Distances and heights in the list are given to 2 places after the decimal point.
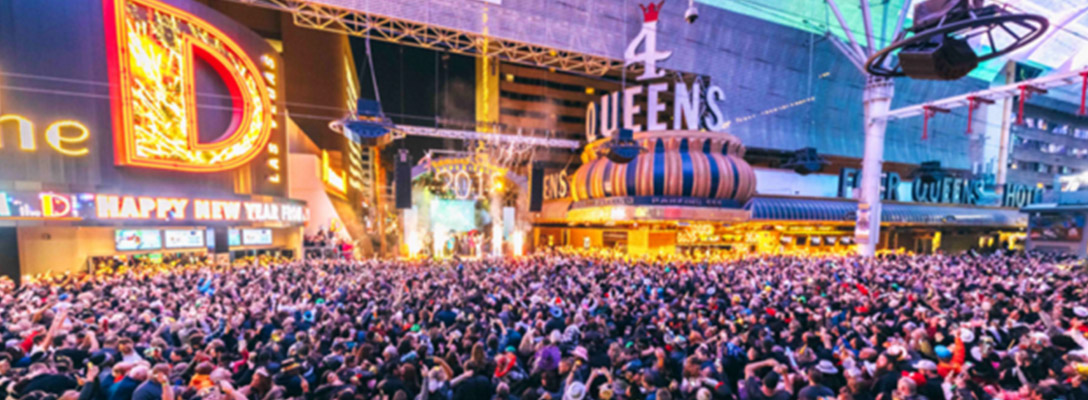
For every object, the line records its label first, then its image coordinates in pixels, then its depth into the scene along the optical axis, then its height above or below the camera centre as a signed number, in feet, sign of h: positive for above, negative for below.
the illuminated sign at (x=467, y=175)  84.02 +0.44
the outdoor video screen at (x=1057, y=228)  72.02 -7.70
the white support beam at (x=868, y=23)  57.38 +22.65
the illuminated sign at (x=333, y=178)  89.01 -0.80
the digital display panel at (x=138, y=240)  48.60 -8.34
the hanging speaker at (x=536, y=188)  82.84 -2.12
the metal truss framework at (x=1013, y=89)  39.40 +10.07
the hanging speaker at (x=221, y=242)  57.41 -9.74
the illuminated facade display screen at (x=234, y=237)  60.75 -9.67
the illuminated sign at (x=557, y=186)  94.27 -1.85
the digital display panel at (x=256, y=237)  64.28 -10.35
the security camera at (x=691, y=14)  49.47 +20.02
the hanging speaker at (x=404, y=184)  68.90 -1.42
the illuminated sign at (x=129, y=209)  38.60 -4.17
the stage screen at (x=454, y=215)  115.96 -11.21
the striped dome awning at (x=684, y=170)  71.82 +1.66
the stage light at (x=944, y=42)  20.68 +7.84
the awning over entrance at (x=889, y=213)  80.42 -6.58
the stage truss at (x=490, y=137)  73.85 +7.44
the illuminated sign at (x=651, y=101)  73.72 +15.57
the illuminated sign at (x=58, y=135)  39.42 +3.61
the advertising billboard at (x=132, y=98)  40.29 +8.46
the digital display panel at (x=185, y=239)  53.16 -8.82
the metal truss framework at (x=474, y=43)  55.52 +21.11
